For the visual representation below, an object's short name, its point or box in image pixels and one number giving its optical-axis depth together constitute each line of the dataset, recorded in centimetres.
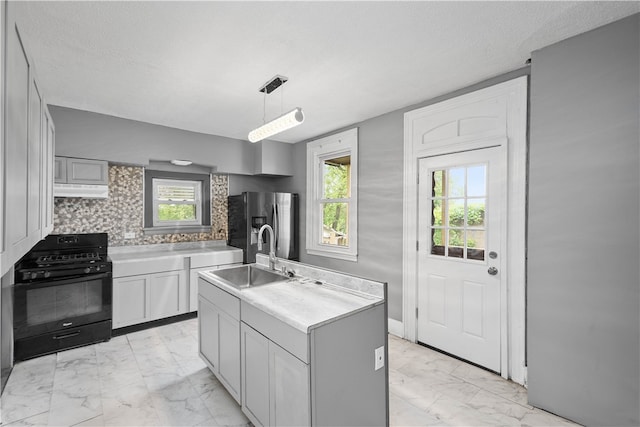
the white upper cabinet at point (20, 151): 99
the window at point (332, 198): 396
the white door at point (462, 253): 261
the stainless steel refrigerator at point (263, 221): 436
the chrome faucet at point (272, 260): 261
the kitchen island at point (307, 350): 149
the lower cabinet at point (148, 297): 340
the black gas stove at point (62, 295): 284
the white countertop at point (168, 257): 348
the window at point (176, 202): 418
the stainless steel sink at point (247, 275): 260
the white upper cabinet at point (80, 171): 322
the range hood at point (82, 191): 323
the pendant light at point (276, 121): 216
